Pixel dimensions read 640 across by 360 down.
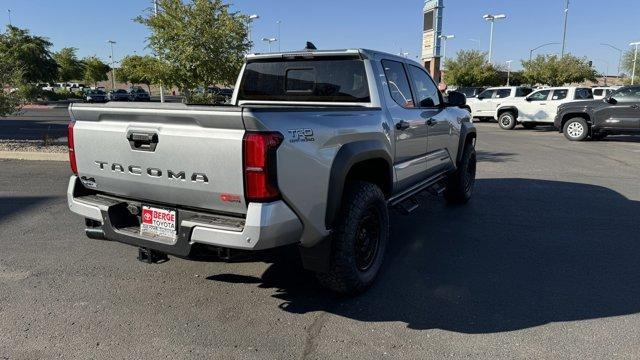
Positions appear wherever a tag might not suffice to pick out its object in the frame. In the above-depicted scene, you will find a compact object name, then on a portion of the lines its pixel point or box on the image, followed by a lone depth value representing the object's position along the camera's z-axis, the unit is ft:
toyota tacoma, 9.02
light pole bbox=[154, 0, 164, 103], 37.91
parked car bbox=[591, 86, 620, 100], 75.92
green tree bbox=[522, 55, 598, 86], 139.33
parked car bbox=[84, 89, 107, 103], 139.74
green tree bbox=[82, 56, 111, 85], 215.51
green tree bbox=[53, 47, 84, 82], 185.06
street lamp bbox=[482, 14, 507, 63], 148.41
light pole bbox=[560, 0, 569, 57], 133.78
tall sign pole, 75.05
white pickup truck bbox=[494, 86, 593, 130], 63.72
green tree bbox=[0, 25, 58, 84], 132.98
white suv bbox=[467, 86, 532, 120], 70.77
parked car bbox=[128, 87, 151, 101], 142.18
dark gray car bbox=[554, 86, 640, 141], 47.85
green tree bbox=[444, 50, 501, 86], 136.05
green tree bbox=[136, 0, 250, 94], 35.50
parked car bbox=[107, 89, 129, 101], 138.15
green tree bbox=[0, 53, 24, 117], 38.27
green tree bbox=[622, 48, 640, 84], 223.71
